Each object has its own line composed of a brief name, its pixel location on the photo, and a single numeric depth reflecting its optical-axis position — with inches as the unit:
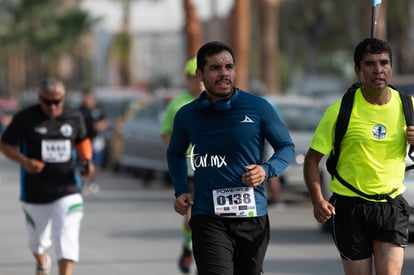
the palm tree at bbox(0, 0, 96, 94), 2352.4
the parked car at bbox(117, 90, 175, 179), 911.7
